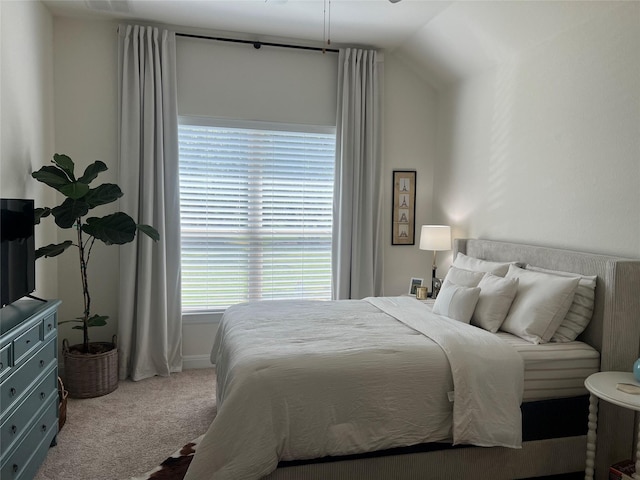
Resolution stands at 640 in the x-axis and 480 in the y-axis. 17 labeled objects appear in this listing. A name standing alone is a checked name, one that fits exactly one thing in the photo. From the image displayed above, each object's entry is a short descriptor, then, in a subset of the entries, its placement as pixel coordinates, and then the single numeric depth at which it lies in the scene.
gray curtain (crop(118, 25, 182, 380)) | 3.88
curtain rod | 4.05
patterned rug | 2.41
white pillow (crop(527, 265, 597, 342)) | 2.59
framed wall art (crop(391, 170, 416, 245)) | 4.66
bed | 2.04
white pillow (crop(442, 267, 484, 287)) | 3.18
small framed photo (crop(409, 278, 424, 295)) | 4.29
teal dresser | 2.00
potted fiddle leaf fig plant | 3.21
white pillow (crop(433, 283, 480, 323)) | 2.88
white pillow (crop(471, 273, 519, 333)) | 2.79
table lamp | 4.15
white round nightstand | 2.05
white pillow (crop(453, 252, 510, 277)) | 3.21
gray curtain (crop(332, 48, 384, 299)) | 4.39
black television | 2.29
